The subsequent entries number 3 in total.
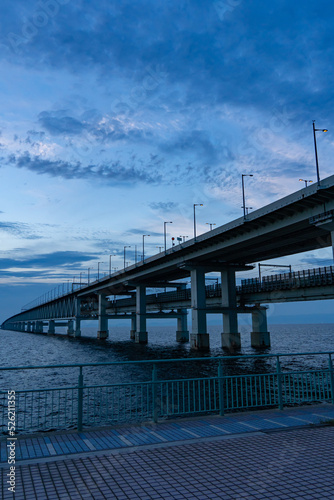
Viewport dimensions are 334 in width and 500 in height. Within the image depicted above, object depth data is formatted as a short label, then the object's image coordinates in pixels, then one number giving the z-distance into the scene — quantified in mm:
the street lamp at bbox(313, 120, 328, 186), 36778
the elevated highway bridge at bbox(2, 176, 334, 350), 41969
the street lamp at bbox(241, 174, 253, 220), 53128
